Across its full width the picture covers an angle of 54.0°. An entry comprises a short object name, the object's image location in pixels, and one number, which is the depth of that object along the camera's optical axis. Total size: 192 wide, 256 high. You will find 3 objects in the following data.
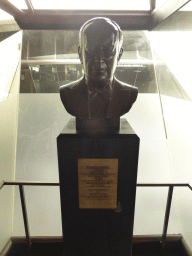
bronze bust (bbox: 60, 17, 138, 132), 0.94
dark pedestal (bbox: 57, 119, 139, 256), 0.94
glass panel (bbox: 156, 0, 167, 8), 1.91
